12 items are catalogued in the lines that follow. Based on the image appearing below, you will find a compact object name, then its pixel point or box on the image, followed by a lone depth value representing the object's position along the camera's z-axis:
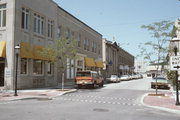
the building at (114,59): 57.29
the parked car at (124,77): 53.30
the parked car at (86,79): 25.08
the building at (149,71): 118.88
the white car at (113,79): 42.58
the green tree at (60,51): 22.14
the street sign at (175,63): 13.54
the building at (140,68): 147.00
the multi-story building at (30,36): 21.20
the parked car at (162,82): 27.75
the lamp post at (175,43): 13.95
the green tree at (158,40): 18.86
